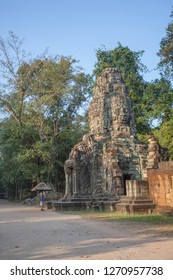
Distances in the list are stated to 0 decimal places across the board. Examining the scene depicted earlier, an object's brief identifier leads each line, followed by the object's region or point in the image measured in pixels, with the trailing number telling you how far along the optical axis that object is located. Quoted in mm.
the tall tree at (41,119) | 31266
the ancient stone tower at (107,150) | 19208
